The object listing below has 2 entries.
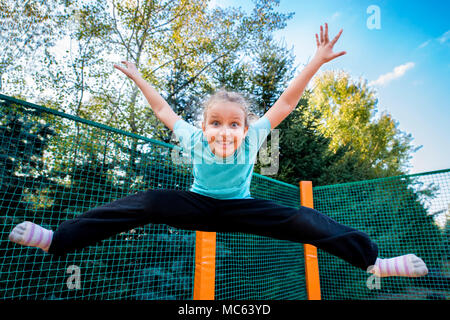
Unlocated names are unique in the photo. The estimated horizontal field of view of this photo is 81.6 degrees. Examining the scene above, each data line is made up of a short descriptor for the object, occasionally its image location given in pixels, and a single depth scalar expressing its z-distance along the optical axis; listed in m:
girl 1.21
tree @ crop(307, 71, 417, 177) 13.91
